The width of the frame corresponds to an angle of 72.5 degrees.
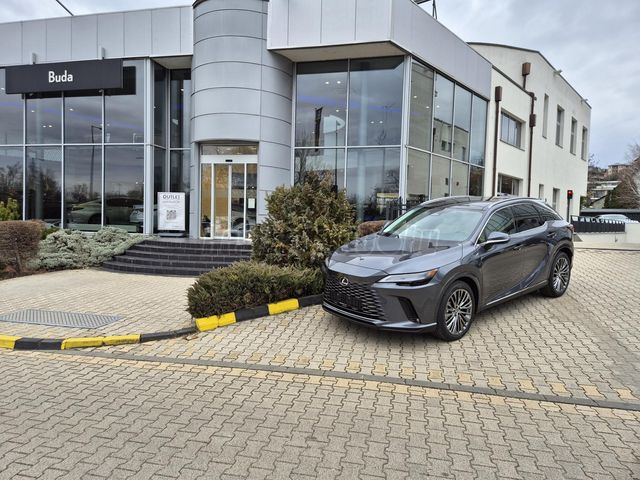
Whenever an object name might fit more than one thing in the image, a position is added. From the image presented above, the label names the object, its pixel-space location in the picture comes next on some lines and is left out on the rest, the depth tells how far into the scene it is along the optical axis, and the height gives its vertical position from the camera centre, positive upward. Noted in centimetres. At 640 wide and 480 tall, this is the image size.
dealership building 1341 +354
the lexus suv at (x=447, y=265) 500 -58
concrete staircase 1083 -116
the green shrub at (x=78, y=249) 1112 -105
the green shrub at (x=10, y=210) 1399 -8
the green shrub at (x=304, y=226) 752 -18
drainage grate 623 -164
